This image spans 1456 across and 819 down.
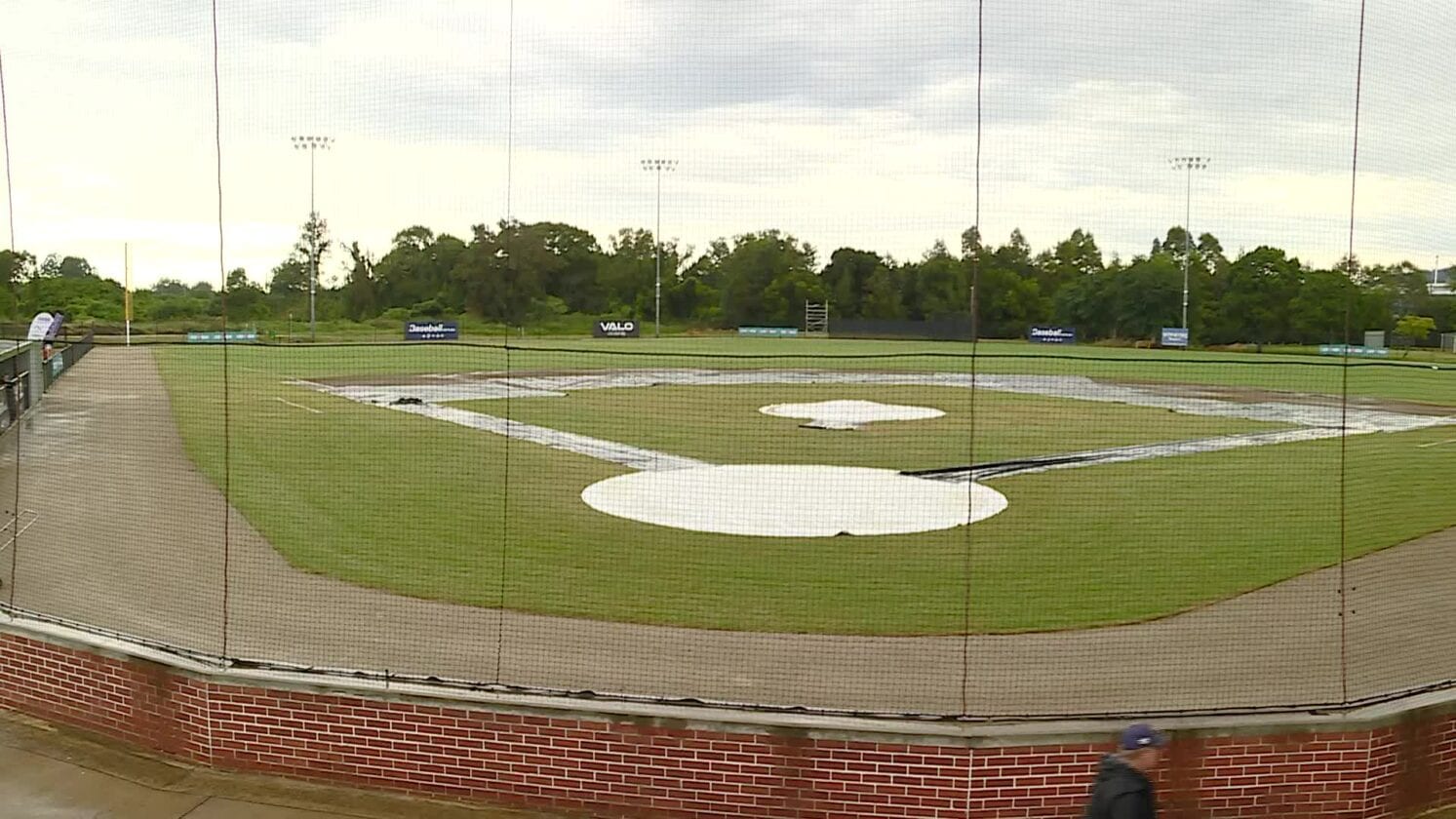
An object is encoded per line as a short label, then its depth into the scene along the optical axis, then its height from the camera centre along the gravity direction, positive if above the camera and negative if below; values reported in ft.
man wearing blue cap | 15.19 -5.90
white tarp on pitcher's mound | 90.84 -7.08
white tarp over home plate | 49.29 -8.14
